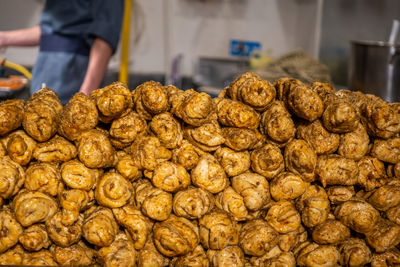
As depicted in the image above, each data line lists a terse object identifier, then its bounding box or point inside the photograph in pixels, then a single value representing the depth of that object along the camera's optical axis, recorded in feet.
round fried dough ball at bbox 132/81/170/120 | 4.86
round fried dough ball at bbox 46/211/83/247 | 4.49
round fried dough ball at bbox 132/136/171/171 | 4.83
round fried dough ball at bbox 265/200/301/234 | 5.01
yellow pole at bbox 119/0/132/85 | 16.39
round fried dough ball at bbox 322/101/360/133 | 4.88
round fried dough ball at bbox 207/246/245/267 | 4.66
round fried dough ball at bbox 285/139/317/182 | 4.92
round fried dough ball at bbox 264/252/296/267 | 4.86
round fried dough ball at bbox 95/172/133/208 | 4.65
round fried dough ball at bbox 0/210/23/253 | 4.36
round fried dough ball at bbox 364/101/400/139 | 5.08
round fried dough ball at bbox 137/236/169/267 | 4.65
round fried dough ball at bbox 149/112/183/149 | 4.88
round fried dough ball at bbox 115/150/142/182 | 4.84
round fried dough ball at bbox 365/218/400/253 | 4.87
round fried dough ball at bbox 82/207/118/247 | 4.46
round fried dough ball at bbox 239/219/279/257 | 4.78
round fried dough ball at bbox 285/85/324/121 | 4.91
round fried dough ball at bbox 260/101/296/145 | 4.96
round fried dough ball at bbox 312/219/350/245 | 4.84
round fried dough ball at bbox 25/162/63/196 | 4.57
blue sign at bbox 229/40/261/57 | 20.77
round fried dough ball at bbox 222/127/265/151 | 4.91
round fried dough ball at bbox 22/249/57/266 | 4.43
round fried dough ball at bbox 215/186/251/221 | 4.91
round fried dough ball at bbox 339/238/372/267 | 4.79
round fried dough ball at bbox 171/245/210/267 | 4.65
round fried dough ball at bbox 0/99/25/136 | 4.52
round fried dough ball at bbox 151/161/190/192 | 4.78
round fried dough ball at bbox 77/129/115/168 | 4.65
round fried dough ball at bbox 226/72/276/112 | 4.97
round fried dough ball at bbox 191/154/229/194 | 4.86
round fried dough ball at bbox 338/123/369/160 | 5.16
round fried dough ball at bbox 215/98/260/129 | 4.95
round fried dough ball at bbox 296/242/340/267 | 4.81
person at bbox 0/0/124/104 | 11.12
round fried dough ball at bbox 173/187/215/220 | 4.69
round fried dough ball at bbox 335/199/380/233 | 4.81
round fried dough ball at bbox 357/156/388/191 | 5.23
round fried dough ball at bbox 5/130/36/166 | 4.57
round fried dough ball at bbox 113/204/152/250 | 4.67
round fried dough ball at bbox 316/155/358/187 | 5.03
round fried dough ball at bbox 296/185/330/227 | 4.94
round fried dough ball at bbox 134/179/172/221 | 4.66
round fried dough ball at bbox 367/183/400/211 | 5.04
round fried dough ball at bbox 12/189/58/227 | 4.40
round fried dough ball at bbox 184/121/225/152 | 4.96
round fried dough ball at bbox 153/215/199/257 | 4.55
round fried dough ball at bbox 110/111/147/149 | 4.85
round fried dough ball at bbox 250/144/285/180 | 4.98
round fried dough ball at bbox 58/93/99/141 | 4.66
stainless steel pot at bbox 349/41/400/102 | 10.55
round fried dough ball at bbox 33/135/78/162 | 4.70
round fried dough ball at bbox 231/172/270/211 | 4.88
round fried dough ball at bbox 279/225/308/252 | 5.02
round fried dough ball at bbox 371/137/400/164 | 5.22
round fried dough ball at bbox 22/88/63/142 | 4.62
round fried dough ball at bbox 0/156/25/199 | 4.43
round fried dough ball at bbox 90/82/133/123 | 4.65
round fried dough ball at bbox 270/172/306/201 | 5.00
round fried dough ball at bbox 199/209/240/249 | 4.69
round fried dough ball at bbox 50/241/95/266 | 4.55
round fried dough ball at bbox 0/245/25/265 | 4.38
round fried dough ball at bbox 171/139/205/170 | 4.93
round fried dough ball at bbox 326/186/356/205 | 5.15
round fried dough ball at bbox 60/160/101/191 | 4.59
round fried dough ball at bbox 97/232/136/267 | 4.49
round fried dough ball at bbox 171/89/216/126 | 4.74
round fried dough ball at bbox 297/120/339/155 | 5.11
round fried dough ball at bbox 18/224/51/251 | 4.41
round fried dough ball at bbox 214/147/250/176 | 5.02
